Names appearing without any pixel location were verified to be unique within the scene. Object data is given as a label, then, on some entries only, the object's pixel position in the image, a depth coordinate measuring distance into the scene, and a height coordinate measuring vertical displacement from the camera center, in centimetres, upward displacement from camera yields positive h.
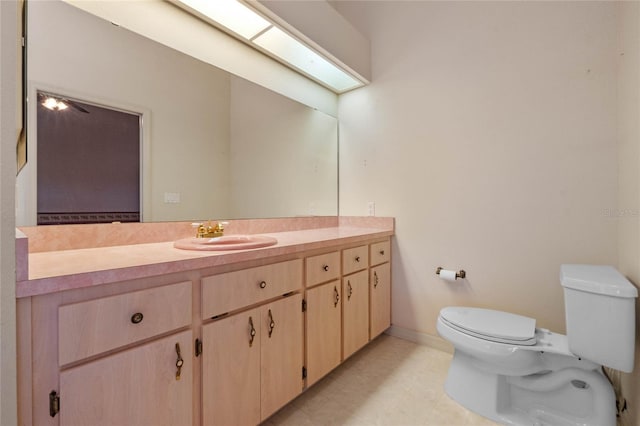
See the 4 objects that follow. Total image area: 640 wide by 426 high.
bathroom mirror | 111 +52
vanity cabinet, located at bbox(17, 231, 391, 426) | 69 -44
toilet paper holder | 189 -43
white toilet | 109 -67
